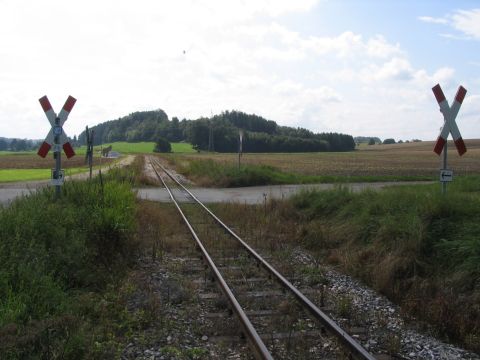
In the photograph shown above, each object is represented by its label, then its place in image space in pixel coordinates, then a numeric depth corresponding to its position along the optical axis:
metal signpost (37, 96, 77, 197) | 9.05
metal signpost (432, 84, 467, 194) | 8.59
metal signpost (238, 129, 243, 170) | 24.66
